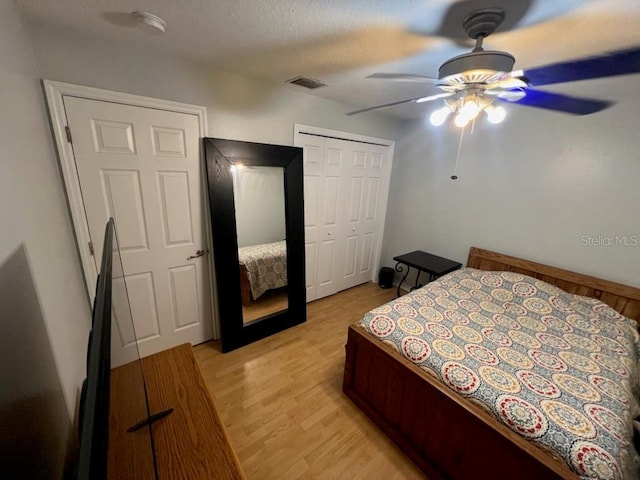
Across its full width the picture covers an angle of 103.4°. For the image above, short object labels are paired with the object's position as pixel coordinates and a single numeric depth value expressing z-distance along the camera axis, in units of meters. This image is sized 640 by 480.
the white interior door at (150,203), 1.65
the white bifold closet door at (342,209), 2.80
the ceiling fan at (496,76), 1.14
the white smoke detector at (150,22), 1.26
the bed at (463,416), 1.07
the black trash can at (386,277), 3.62
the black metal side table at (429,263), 2.73
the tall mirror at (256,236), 2.10
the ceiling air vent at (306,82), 2.06
